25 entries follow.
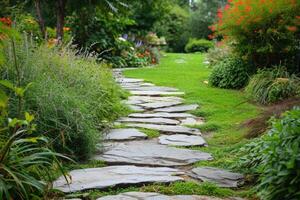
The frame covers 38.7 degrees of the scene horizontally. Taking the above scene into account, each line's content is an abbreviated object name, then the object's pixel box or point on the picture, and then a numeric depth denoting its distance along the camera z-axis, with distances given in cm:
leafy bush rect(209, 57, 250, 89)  859
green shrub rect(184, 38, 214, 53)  2693
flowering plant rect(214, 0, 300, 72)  751
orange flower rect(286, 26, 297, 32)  733
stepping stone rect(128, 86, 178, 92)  814
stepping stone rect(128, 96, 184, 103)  686
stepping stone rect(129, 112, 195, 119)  568
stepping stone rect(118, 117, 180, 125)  530
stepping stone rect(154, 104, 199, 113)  610
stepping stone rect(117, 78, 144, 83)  925
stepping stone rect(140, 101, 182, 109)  631
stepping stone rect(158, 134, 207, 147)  435
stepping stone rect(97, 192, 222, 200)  277
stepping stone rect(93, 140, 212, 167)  364
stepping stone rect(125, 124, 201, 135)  482
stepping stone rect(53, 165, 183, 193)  295
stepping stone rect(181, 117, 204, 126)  531
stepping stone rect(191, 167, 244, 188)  316
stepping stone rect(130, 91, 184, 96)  747
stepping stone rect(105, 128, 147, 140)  448
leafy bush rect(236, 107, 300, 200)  235
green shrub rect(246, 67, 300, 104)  658
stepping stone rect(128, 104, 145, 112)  606
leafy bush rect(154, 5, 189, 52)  2828
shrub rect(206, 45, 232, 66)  1062
